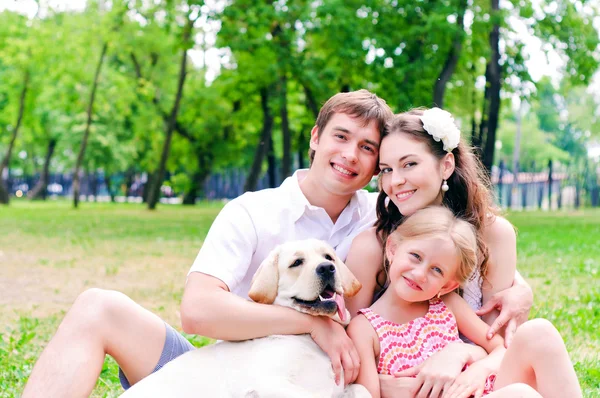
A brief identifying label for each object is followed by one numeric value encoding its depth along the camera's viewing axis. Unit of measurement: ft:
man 10.86
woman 11.84
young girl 10.87
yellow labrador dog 10.24
